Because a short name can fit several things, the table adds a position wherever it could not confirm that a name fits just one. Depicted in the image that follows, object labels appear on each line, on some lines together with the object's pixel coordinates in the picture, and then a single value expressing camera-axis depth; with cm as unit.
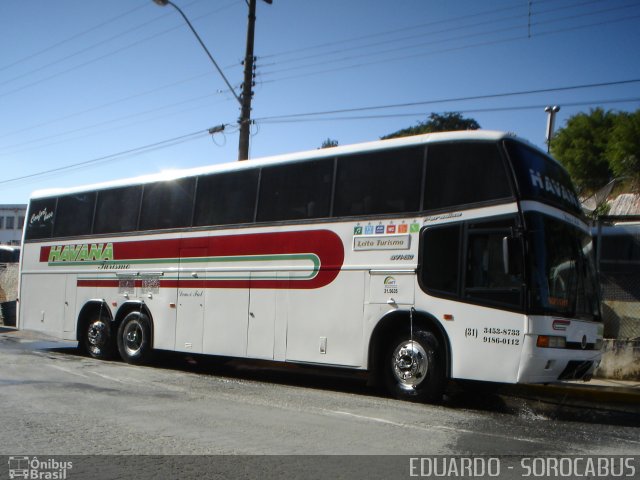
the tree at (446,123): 5444
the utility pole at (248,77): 1941
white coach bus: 870
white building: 8350
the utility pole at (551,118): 2112
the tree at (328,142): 6578
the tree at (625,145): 3534
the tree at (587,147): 4153
